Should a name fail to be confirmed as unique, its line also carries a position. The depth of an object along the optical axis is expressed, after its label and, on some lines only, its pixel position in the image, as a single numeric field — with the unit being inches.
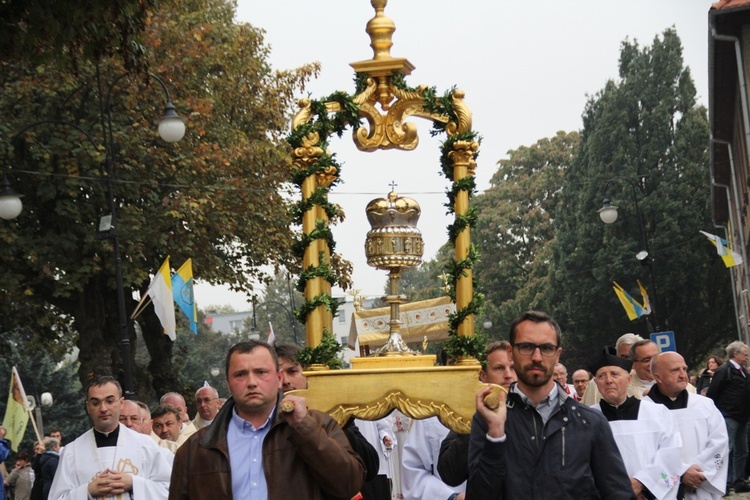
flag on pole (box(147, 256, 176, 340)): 898.7
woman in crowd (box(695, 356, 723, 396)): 797.2
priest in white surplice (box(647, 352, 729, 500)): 374.0
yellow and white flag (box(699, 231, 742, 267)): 1352.1
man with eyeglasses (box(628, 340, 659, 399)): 408.8
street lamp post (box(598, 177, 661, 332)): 1269.7
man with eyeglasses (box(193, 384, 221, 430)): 474.0
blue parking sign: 1002.7
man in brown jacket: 220.4
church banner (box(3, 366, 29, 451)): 862.5
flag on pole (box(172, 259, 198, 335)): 930.7
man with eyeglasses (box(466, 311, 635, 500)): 213.3
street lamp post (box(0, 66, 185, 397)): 847.1
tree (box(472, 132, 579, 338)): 2539.4
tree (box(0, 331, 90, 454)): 1831.9
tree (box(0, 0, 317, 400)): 1135.0
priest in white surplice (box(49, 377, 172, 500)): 335.0
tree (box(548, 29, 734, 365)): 2062.0
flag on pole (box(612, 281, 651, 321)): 1336.1
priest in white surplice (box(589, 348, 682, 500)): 339.6
